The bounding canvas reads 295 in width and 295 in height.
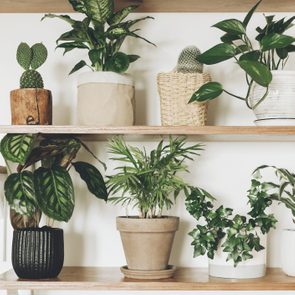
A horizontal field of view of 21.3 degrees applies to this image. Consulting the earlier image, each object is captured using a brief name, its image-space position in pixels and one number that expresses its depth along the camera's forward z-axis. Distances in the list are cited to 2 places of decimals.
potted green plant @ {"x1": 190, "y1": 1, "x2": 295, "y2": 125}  1.95
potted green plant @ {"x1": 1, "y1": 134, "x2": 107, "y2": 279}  1.92
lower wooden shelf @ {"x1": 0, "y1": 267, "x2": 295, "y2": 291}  1.91
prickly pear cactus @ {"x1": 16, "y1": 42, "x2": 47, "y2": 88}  2.02
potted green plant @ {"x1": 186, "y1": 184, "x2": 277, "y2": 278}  1.95
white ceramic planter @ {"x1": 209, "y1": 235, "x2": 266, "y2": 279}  1.97
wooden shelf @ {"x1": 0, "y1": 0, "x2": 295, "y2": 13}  2.16
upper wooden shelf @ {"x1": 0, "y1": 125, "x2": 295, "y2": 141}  1.94
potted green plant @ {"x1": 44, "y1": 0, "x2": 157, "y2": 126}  2.00
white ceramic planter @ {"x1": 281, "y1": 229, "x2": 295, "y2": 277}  1.99
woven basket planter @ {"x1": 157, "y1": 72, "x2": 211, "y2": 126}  2.00
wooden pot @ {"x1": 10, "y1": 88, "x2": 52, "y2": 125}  2.00
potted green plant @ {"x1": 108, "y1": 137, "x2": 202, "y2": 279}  1.97
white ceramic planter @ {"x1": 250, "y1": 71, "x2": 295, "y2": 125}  1.97
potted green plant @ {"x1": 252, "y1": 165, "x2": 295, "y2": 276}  1.99
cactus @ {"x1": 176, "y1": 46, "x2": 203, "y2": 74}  2.02
